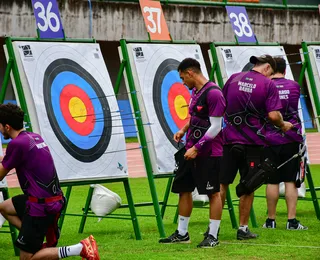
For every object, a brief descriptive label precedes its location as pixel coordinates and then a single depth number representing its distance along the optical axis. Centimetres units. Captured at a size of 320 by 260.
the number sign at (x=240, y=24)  2336
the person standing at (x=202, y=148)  1739
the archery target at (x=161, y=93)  1974
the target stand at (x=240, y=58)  2188
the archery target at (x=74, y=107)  1811
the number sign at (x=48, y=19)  1887
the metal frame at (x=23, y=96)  1768
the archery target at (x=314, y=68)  2341
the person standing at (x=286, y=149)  2072
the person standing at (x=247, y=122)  1861
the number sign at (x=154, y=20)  2112
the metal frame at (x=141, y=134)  1892
